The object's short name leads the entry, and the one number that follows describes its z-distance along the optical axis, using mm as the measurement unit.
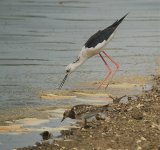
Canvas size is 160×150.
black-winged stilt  14711
